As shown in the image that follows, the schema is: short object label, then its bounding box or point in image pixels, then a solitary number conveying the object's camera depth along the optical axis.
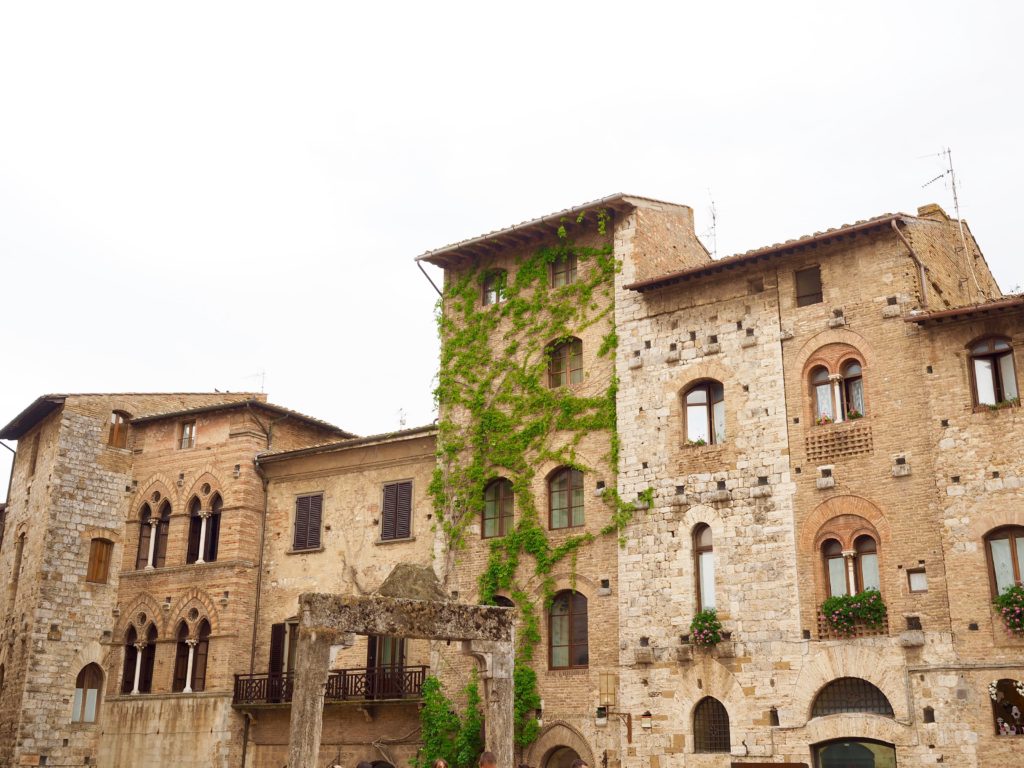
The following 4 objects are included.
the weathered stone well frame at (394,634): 17.39
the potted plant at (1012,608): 18.70
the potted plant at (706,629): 21.86
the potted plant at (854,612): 20.23
